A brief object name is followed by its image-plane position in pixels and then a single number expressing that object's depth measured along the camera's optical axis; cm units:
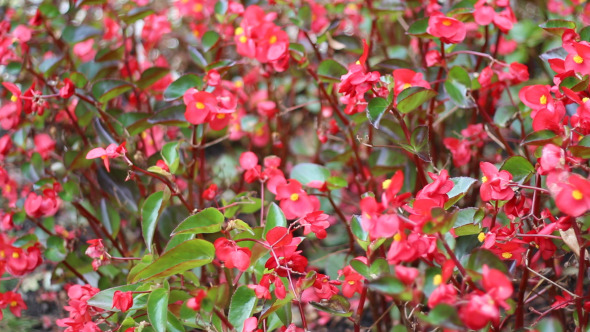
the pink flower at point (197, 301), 60
